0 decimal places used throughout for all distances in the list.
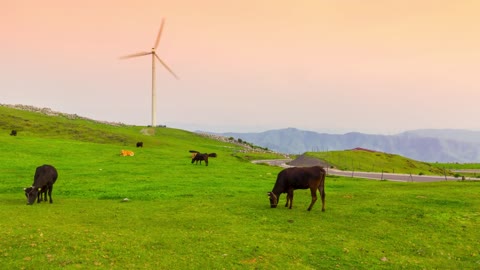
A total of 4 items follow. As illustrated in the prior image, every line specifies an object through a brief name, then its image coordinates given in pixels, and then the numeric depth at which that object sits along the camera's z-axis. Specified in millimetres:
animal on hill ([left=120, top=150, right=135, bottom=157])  65212
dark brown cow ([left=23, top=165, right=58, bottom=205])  23484
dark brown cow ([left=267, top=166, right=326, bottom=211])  22641
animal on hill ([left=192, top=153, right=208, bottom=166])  59838
